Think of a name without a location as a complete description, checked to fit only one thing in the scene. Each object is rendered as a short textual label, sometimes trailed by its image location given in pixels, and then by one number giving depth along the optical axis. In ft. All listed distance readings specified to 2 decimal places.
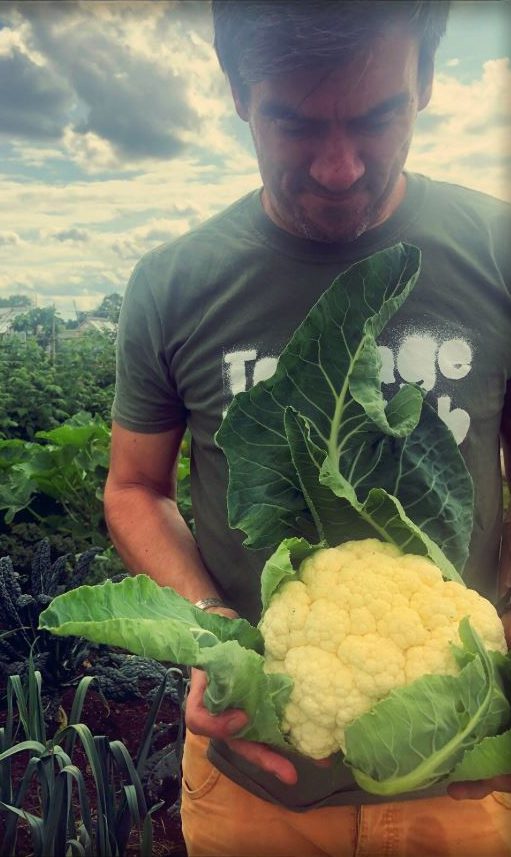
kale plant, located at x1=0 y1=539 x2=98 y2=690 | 6.18
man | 3.19
